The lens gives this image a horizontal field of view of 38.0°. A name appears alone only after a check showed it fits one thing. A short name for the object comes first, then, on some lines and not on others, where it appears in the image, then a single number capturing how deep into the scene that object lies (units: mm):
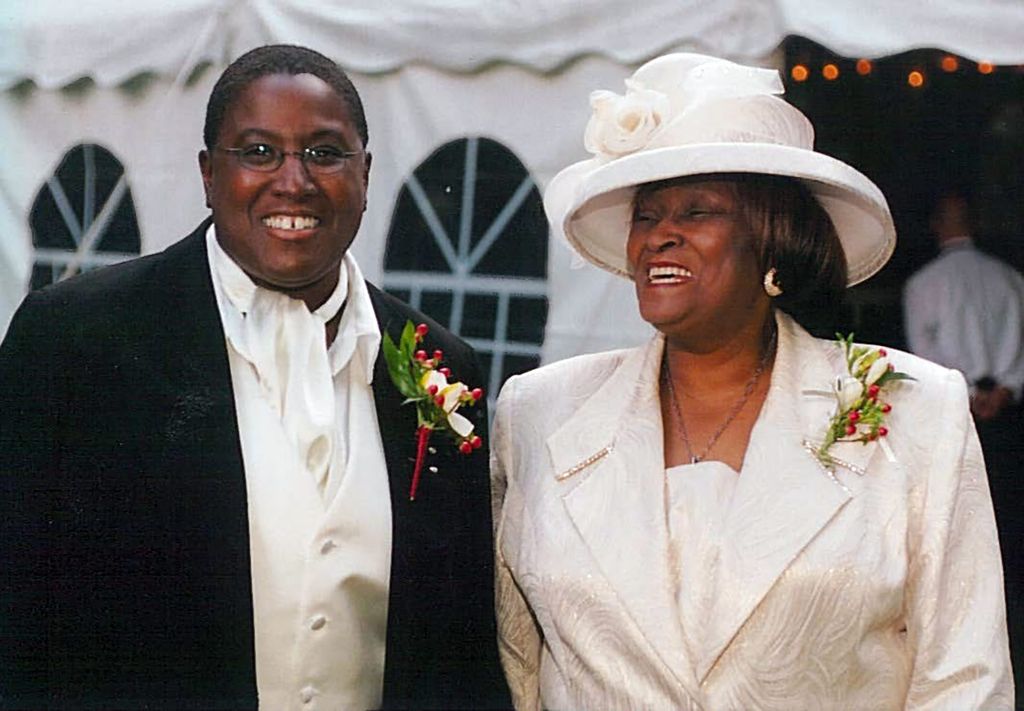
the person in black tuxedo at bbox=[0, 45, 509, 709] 2936
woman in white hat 2906
